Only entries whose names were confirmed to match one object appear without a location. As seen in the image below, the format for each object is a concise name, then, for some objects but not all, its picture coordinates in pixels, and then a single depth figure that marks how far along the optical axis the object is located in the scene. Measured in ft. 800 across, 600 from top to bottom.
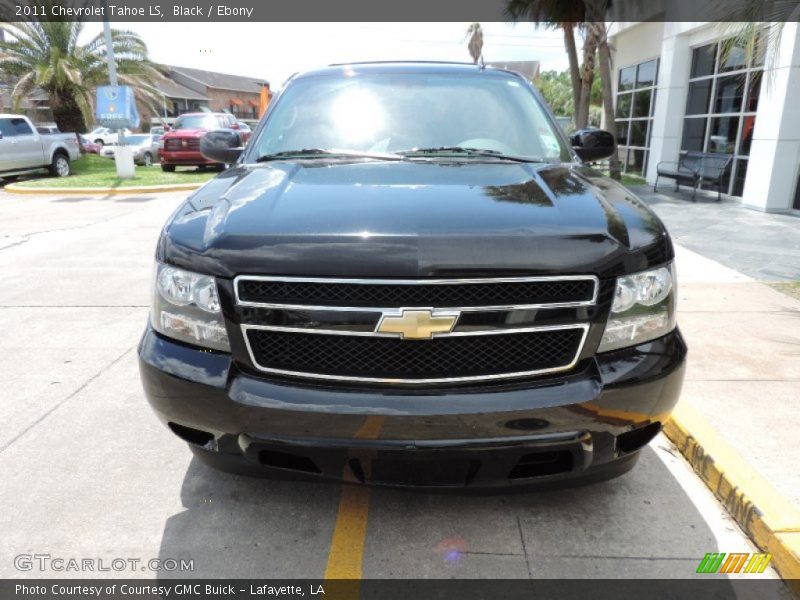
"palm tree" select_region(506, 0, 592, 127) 56.08
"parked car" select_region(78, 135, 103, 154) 94.24
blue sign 50.72
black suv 6.66
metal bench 39.20
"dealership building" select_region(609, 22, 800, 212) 32.78
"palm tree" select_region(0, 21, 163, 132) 65.26
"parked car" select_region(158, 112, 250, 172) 59.62
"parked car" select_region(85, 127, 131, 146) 106.55
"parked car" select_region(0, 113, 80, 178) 53.57
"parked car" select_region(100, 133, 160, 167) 81.10
